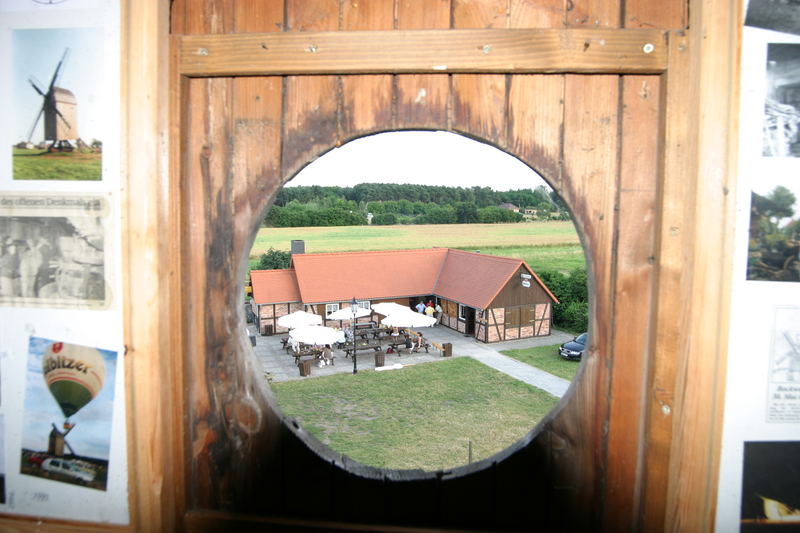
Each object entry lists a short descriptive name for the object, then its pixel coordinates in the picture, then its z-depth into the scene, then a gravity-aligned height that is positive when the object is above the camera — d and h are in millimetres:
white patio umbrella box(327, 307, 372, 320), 20922 -3116
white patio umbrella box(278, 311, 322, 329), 18422 -3028
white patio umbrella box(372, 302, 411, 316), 21128 -2864
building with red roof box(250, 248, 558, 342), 22828 -2321
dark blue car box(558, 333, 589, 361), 19844 -4257
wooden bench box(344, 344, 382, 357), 19341 -4234
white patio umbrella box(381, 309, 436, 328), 19047 -3070
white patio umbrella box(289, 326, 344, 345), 16469 -3237
